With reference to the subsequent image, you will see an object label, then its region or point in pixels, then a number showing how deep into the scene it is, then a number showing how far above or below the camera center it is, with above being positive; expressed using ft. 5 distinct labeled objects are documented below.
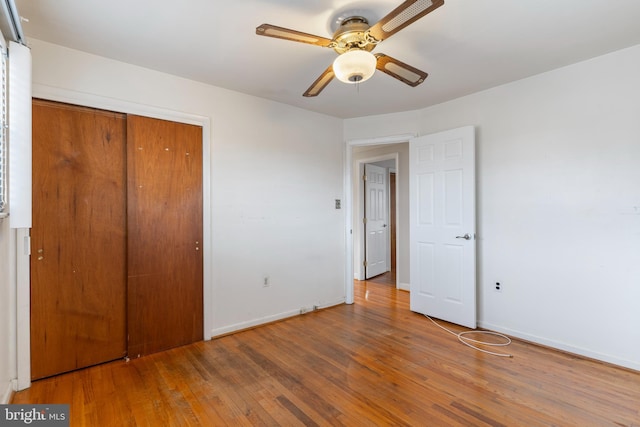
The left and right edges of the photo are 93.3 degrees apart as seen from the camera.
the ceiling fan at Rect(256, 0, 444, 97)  4.68 +3.12
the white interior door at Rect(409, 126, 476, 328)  10.25 -0.43
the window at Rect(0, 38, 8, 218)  5.24 +1.36
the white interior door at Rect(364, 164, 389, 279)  17.57 -0.36
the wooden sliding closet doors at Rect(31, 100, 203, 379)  7.20 -0.58
